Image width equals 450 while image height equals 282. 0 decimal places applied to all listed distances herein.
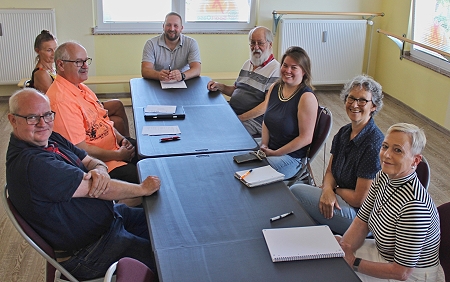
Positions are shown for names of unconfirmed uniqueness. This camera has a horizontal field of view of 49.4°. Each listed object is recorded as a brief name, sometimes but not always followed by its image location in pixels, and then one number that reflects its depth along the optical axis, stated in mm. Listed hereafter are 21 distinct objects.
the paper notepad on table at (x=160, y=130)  2840
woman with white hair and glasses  2391
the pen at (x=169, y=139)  2745
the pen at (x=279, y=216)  1921
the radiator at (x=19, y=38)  5324
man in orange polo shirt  2707
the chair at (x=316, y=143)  2865
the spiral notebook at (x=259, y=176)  2207
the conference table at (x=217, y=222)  1614
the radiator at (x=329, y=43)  5957
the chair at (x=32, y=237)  1824
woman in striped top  1795
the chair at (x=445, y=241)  1840
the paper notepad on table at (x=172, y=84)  3817
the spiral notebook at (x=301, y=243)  1682
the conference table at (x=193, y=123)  2643
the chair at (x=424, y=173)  2182
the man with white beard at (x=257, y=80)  3471
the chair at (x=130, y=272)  1531
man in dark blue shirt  1878
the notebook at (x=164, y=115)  3076
